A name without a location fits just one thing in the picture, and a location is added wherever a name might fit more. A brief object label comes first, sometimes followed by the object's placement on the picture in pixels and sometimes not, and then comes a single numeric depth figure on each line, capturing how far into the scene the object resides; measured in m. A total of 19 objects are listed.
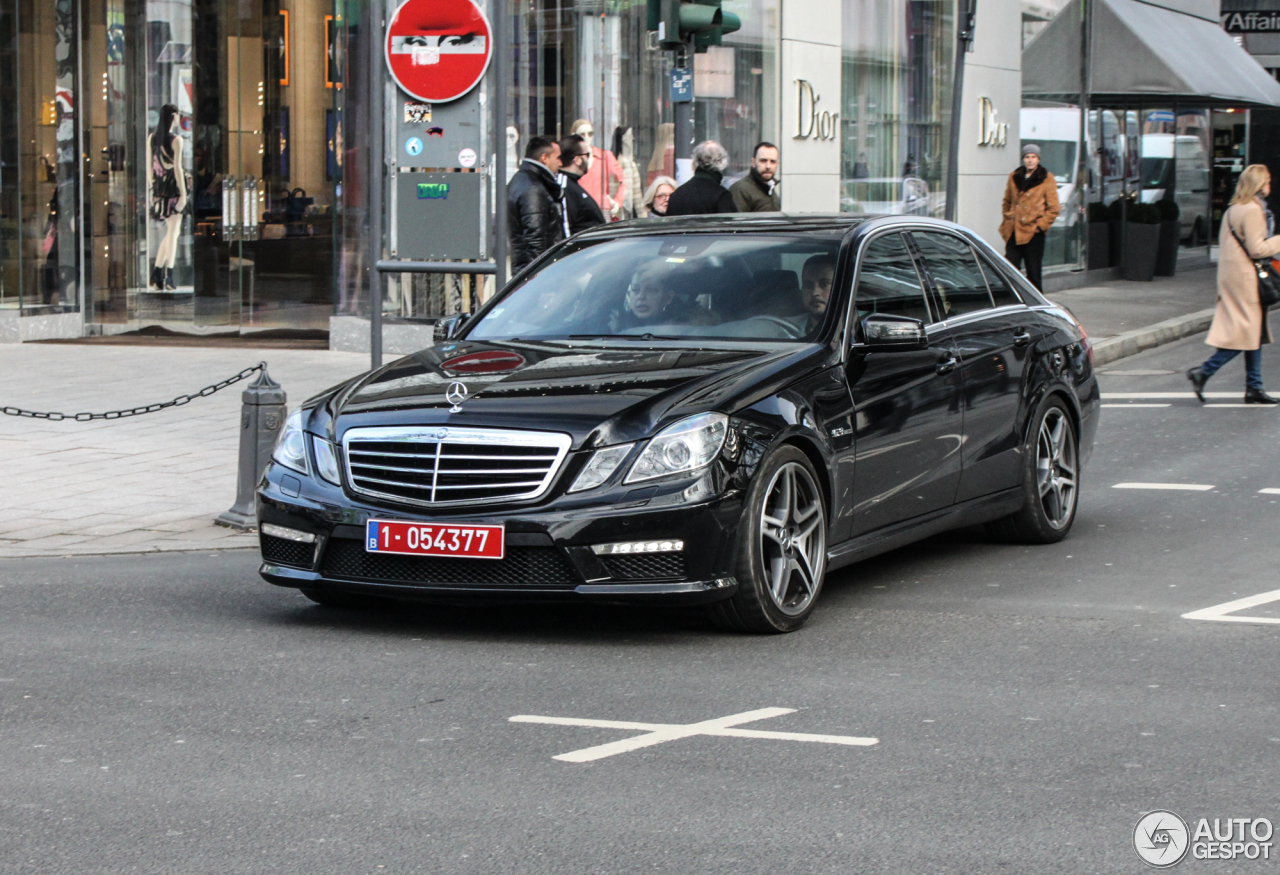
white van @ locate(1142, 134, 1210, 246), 30.69
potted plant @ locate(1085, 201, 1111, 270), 27.75
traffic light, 12.84
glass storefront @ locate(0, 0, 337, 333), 19.22
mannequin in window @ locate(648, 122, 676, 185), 19.44
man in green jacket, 14.38
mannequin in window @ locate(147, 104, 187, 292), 19.72
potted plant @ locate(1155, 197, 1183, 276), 28.16
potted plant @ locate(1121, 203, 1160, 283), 27.50
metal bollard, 9.22
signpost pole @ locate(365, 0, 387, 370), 10.42
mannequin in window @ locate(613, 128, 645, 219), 18.92
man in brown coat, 20.92
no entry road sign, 10.50
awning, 26.41
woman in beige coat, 14.15
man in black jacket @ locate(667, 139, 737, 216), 13.55
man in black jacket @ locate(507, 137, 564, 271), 12.30
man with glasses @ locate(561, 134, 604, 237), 12.74
